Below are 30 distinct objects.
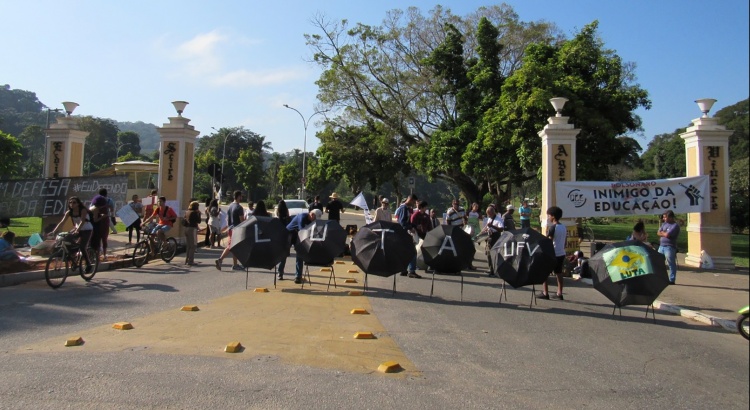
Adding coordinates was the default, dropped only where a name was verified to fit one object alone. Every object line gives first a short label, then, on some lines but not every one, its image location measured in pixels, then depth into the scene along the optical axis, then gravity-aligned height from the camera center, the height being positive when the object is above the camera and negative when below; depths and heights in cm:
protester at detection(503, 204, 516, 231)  1498 +34
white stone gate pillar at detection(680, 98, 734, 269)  1505 +135
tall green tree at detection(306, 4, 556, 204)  3109 +943
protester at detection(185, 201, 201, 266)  1329 -19
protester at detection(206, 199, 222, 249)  1773 +6
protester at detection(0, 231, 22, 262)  1055 -70
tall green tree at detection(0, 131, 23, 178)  2992 +356
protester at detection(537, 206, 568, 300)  1003 -8
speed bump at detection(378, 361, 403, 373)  542 -141
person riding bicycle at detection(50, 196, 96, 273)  1067 -13
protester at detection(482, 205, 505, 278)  1425 +12
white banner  1475 +105
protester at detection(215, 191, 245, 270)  1280 +20
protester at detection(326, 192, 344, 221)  1572 +54
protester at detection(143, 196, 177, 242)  1378 +4
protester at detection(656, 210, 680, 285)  1172 -10
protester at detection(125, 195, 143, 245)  1572 +1
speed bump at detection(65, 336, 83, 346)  604 -139
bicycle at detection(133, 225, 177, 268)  1320 -74
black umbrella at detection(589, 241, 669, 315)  810 -58
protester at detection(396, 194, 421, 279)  1330 +33
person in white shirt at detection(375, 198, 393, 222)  1339 +39
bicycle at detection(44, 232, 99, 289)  980 -84
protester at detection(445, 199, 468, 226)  1603 +43
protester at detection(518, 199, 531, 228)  1748 +58
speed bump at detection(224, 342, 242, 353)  588 -137
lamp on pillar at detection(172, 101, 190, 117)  1820 +388
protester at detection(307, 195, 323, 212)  1790 +73
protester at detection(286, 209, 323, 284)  1109 -1
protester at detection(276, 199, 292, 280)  1222 +25
